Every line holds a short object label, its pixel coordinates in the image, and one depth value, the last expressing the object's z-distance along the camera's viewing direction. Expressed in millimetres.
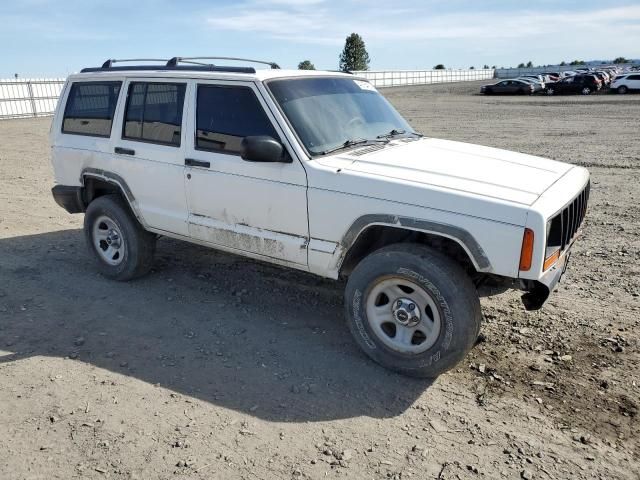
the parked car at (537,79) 40625
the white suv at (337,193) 3553
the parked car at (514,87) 39781
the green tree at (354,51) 79500
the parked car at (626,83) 34344
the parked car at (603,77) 38456
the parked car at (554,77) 43012
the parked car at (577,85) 36875
